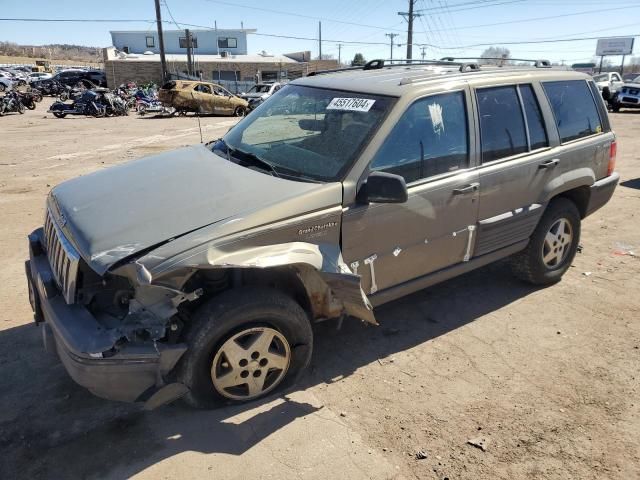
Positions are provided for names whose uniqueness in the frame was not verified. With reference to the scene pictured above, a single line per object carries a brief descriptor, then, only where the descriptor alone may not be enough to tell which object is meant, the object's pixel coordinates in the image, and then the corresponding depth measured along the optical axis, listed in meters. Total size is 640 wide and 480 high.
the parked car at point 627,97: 23.02
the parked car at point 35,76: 42.15
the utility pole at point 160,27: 35.59
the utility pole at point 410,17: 42.81
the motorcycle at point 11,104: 23.81
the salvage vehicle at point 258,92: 25.70
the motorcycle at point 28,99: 25.45
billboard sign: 62.76
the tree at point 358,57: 75.56
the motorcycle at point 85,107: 23.39
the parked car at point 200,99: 23.23
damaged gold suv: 2.60
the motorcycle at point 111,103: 24.53
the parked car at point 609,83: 24.80
